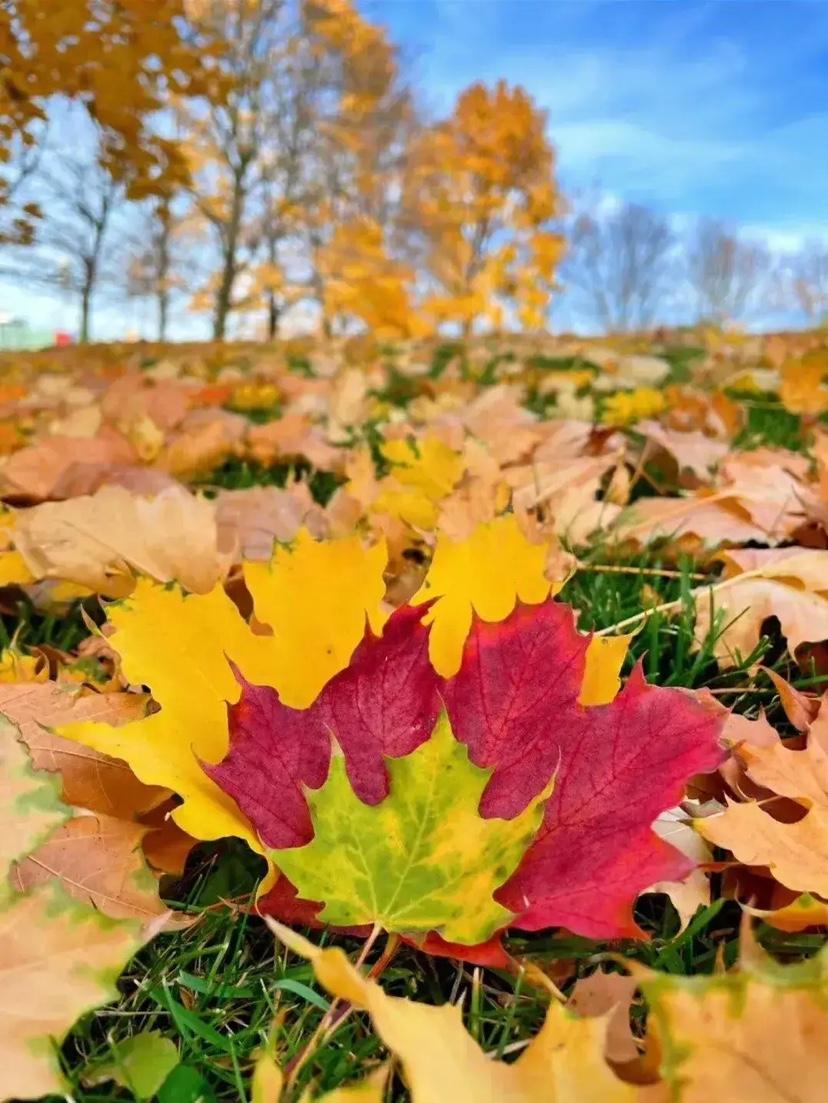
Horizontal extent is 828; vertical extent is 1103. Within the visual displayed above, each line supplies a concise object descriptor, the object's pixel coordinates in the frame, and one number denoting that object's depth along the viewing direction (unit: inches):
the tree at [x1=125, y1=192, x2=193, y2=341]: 810.8
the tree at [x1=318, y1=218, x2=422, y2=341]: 454.8
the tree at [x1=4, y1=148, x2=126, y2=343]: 674.2
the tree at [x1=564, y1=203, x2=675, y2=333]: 1168.8
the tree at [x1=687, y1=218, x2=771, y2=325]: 1211.9
